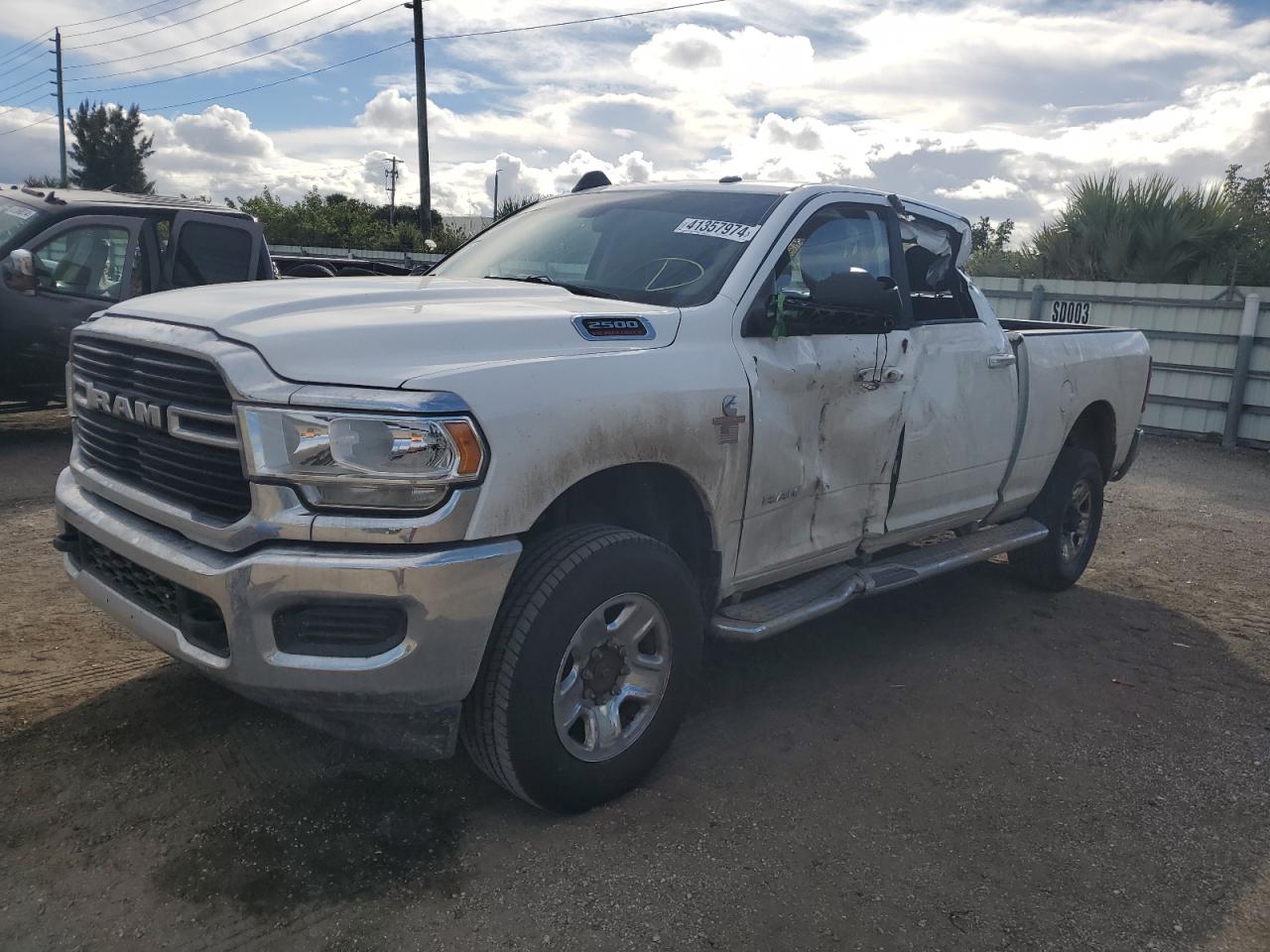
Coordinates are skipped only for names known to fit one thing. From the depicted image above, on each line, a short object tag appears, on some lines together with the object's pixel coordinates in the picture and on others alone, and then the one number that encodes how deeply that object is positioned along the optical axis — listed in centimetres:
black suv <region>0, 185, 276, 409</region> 769
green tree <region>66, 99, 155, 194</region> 6181
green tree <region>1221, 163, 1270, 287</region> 1475
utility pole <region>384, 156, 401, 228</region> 6869
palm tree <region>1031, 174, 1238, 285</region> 1527
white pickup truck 256
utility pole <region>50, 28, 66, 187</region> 5394
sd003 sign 1319
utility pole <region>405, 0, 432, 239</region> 2486
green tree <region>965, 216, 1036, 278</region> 1744
